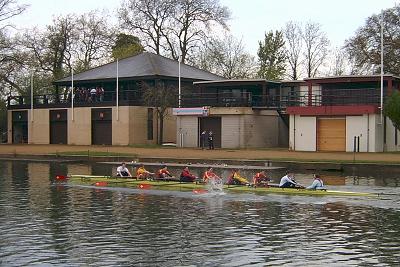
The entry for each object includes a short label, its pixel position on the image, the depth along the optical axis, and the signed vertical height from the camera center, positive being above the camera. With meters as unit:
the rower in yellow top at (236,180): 35.41 -2.29
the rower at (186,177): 36.47 -2.21
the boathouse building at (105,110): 69.50 +2.70
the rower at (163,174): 37.69 -2.13
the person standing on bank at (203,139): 63.28 -0.34
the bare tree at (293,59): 96.18 +10.83
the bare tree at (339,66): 98.19 +10.06
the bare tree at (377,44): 71.72 +9.77
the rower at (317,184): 32.44 -2.27
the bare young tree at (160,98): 67.06 +3.69
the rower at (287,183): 33.16 -2.28
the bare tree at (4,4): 74.06 +14.05
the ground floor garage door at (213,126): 64.69 +0.88
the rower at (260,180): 34.16 -2.21
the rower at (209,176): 34.97 -2.06
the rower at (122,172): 39.53 -2.11
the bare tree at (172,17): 88.25 +15.28
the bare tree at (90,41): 89.62 +12.36
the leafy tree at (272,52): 92.50 +11.23
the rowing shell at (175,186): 31.91 -2.61
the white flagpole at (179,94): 66.88 +4.00
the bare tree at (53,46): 87.81 +11.36
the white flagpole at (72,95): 72.26 +4.23
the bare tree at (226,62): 96.44 +10.52
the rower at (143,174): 38.53 -2.18
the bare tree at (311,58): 97.02 +10.98
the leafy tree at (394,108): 49.09 +1.98
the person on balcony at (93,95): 72.44 +4.25
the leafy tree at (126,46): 88.50 +11.72
